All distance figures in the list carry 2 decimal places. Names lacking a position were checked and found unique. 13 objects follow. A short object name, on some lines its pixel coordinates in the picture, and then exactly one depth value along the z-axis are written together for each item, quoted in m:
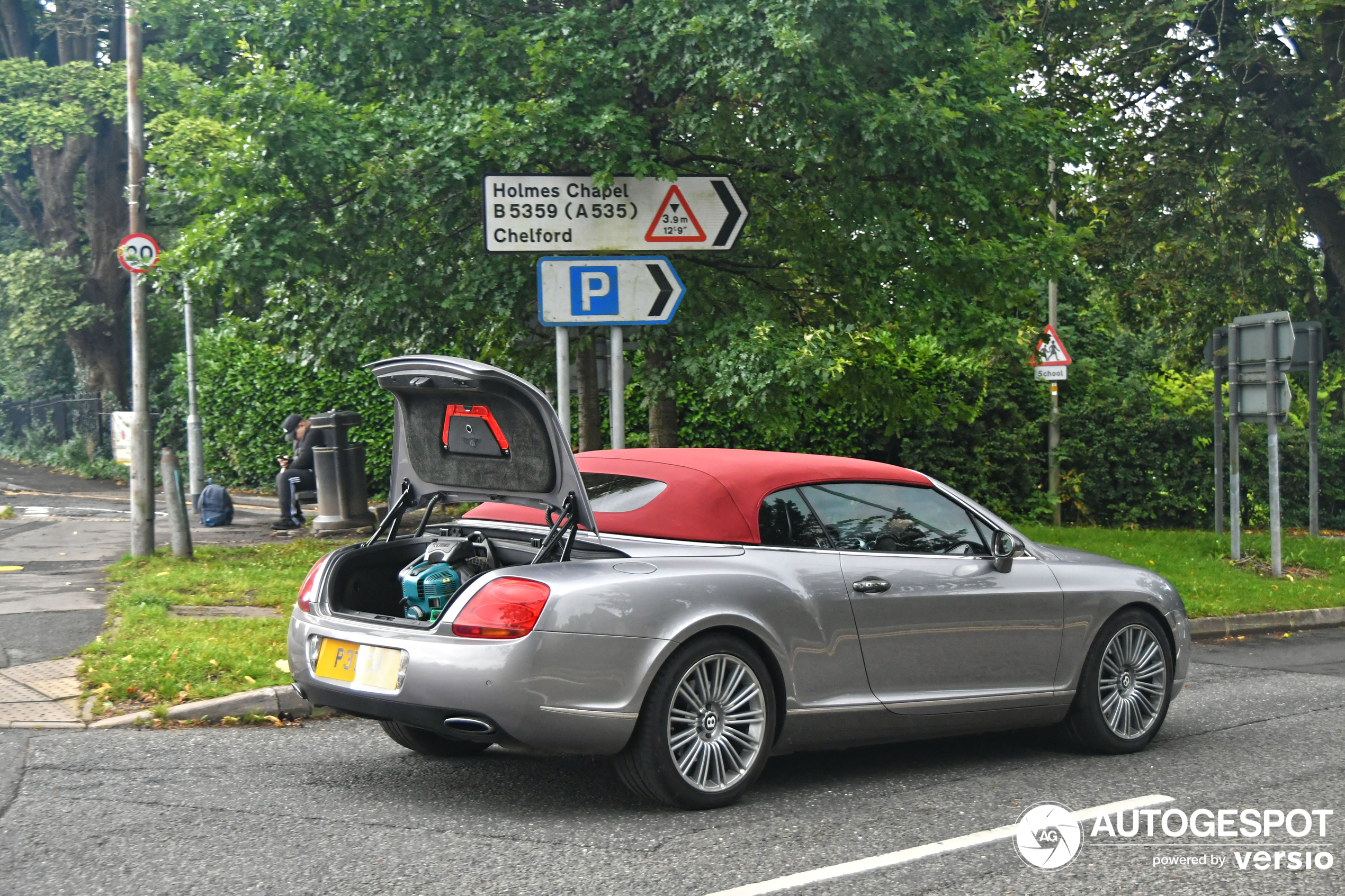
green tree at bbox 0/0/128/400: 28.97
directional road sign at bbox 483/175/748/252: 9.02
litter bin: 15.89
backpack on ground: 18.03
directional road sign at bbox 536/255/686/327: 8.63
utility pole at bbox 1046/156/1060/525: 20.40
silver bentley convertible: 4.92
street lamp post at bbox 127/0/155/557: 13.32
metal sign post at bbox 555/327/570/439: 8.46
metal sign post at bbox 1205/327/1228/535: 15.84
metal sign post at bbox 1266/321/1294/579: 14.27
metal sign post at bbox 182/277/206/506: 24.42
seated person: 17.30
